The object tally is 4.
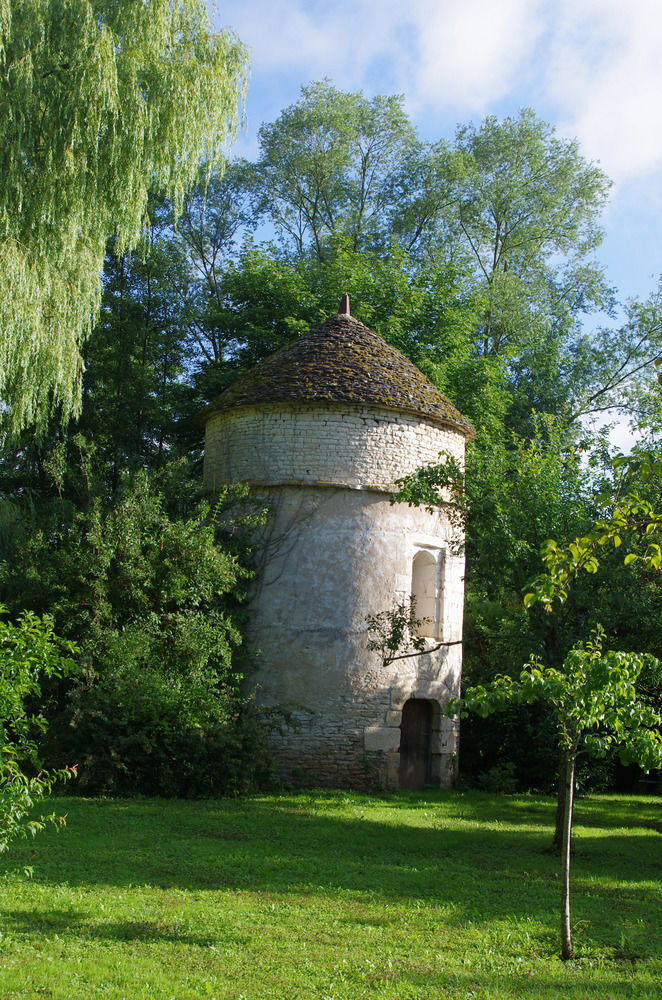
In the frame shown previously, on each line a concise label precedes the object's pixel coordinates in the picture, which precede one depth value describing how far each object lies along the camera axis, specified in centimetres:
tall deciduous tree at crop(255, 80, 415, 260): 3027
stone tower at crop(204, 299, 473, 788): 1459
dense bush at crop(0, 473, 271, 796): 1237
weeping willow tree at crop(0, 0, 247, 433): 1023
